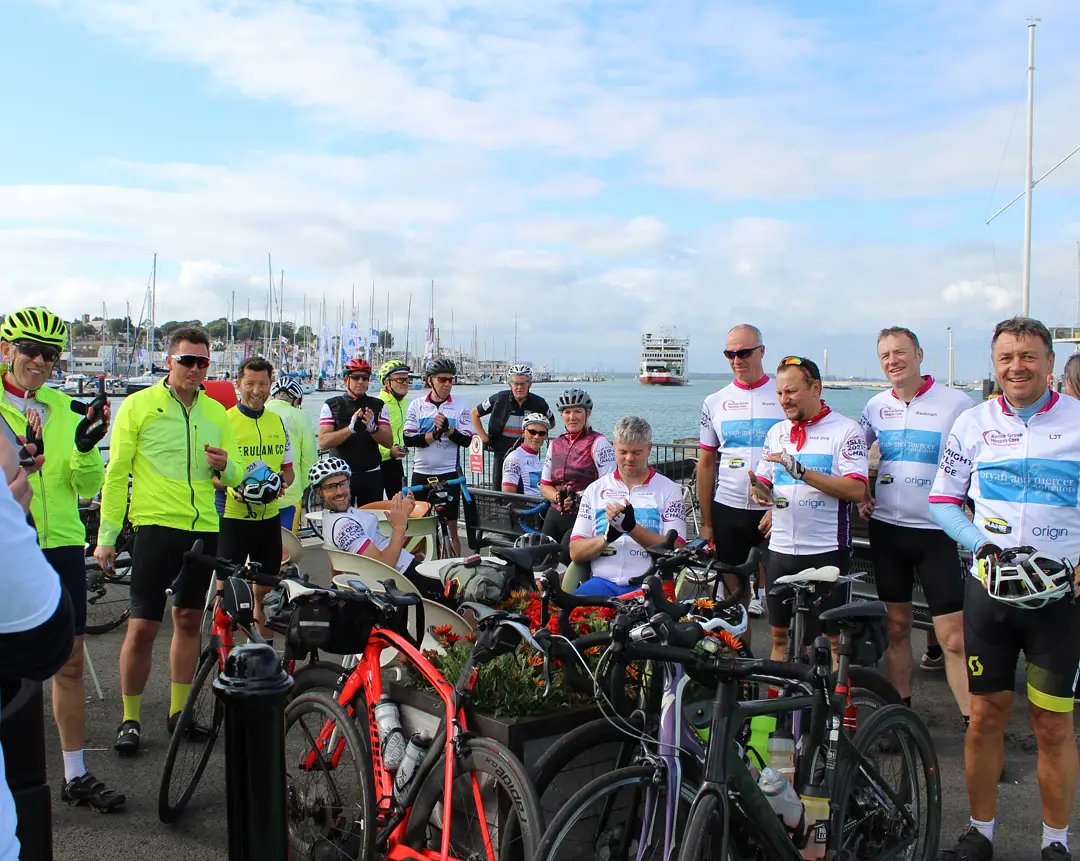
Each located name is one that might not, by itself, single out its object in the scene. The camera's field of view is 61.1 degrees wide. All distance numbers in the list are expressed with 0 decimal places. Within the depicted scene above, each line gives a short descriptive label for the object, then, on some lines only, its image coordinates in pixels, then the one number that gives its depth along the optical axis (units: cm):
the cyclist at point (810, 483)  490
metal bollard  238
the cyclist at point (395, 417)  892
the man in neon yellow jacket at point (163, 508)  483
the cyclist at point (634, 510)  504
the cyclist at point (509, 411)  886
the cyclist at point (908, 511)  502
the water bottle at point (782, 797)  305
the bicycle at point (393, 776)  300
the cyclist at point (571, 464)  652
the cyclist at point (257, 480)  558
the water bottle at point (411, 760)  330
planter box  323
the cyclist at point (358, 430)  827
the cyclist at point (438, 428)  864
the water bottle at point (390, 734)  343
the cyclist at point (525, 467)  791
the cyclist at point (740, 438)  572
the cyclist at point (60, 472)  429
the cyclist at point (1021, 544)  364
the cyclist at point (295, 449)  726
